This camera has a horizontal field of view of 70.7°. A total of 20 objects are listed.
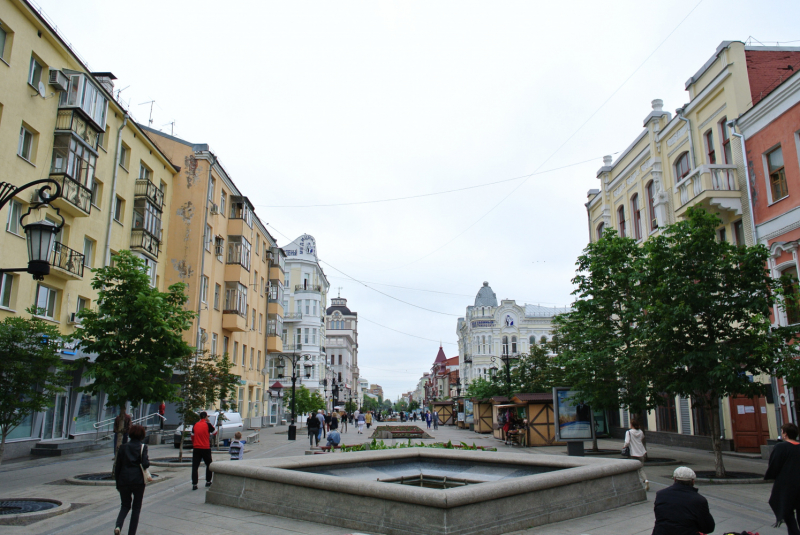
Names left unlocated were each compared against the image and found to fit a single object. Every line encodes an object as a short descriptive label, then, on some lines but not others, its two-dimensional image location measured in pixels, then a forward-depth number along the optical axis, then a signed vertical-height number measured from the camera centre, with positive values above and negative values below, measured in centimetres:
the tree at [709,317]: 1357 +188
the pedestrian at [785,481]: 721 -111
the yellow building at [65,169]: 1977 +895
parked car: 2805 -165
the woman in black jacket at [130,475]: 802 -115
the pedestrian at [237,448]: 1476 -141
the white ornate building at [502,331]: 7644 +825
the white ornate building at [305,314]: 6594 +901
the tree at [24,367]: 1162 +52
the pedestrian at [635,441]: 1430 -120
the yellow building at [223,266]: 3372 +834
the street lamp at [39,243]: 841 +219
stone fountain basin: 763 -157
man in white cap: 545 -115
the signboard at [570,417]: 2168 -93
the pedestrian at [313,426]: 2441 -143
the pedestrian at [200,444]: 1255 -112
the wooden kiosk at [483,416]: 3881 -156
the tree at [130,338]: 1382 +133
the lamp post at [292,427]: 3071 -183
